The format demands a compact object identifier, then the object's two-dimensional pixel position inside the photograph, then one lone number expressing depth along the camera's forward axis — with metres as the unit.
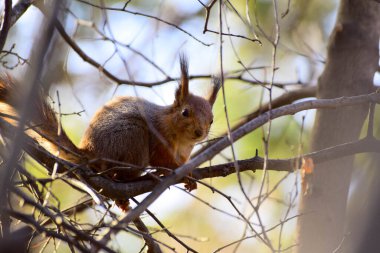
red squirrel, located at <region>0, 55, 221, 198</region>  7.32
